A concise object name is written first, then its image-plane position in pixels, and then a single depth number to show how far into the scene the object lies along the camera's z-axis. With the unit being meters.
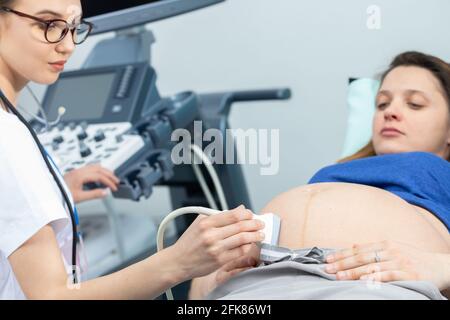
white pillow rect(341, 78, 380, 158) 1.79
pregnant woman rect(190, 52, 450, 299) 1.29
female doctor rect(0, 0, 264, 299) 1.19
